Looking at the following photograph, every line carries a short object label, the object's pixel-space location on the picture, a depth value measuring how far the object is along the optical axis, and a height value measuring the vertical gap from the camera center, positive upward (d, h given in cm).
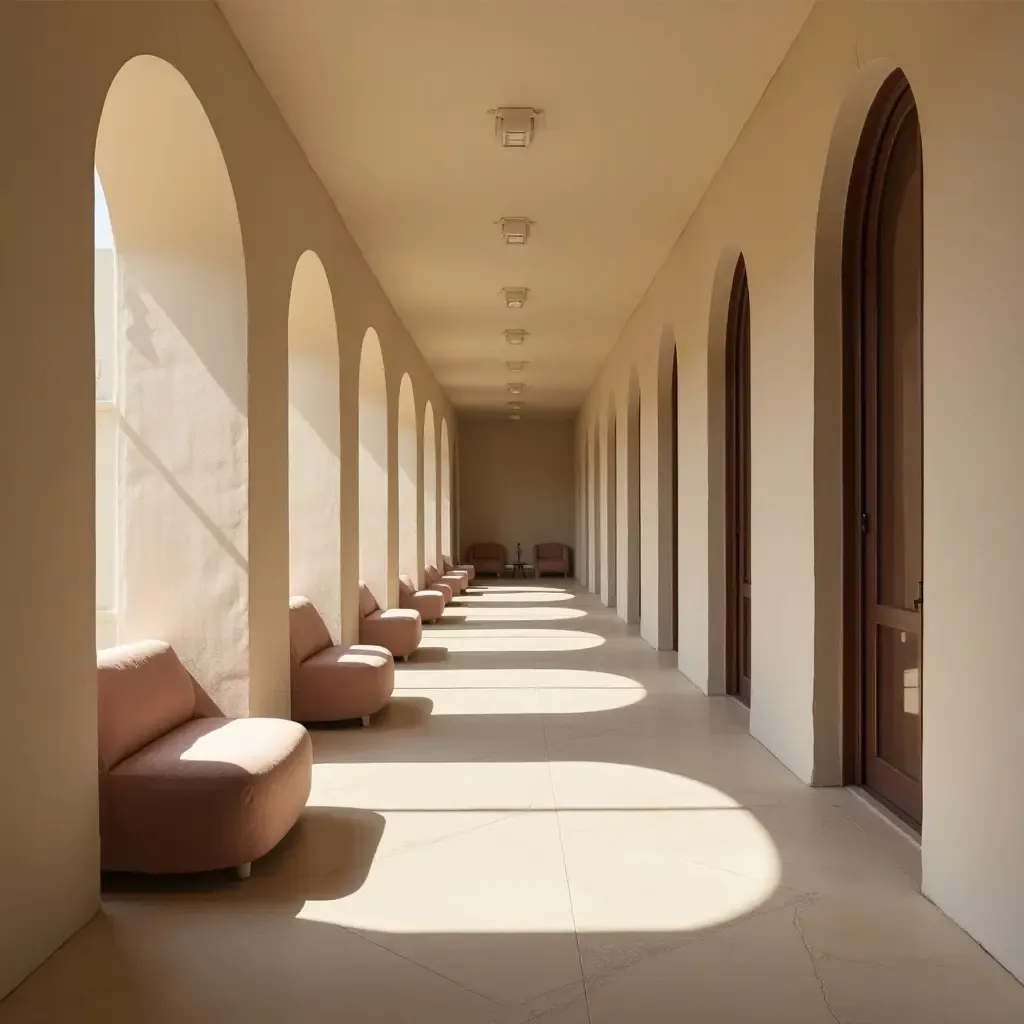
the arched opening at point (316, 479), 832 +23
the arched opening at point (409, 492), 1433 +22
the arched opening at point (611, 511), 1644 -6
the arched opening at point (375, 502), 1108 +7
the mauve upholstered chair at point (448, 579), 1625 -120
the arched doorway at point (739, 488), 784 +14
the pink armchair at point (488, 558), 2555 -122
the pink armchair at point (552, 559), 2534 -124
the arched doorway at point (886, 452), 461 +25
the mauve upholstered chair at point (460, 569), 2021 -120
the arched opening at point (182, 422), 541 +45
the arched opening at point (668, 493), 1059 +14
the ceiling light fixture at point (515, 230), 853 +226
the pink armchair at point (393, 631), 974 -114
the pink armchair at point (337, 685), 684 -115
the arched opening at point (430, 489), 1789 +34
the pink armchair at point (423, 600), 1295 -116
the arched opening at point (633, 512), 1350 -6
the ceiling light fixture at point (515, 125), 634 +232
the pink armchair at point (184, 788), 387 -104
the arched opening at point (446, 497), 2038 +23
